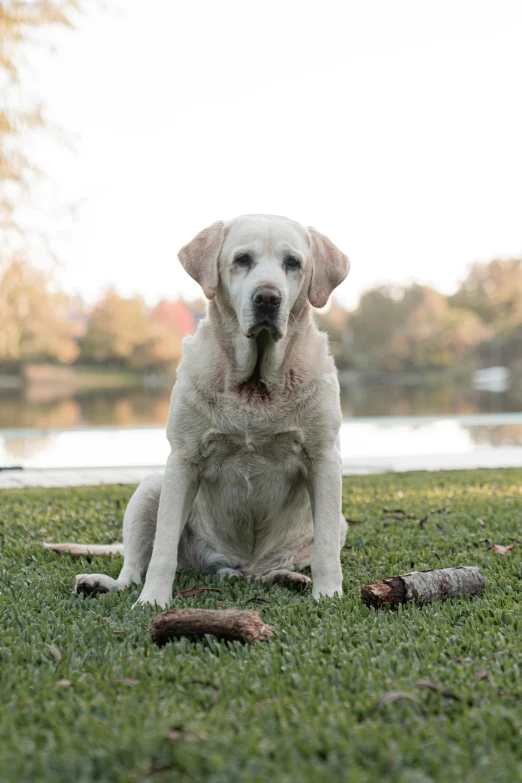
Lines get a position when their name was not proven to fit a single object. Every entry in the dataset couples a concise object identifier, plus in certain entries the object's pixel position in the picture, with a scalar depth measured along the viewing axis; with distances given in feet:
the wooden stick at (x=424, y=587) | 10.19
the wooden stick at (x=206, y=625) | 8.83
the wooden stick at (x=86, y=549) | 13.66
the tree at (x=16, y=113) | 55.93
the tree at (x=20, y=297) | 61.93
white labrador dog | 11.22
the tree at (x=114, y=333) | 264.52
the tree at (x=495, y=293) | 267.59
